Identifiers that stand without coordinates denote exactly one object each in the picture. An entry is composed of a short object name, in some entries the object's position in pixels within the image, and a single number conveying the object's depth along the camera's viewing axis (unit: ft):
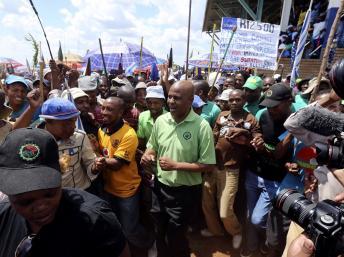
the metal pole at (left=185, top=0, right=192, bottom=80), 12.05
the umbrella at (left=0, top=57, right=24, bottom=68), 54.14
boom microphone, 5.99
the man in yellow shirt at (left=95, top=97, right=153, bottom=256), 9.39
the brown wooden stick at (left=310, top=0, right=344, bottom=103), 8.35
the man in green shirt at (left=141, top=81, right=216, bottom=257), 9.09
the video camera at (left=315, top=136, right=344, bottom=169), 5.04
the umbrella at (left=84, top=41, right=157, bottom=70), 37.58
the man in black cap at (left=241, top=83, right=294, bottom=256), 9.74
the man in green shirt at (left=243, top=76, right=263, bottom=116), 14.42
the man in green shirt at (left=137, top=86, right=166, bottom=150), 11.63
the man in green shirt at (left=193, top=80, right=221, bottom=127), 13.17
